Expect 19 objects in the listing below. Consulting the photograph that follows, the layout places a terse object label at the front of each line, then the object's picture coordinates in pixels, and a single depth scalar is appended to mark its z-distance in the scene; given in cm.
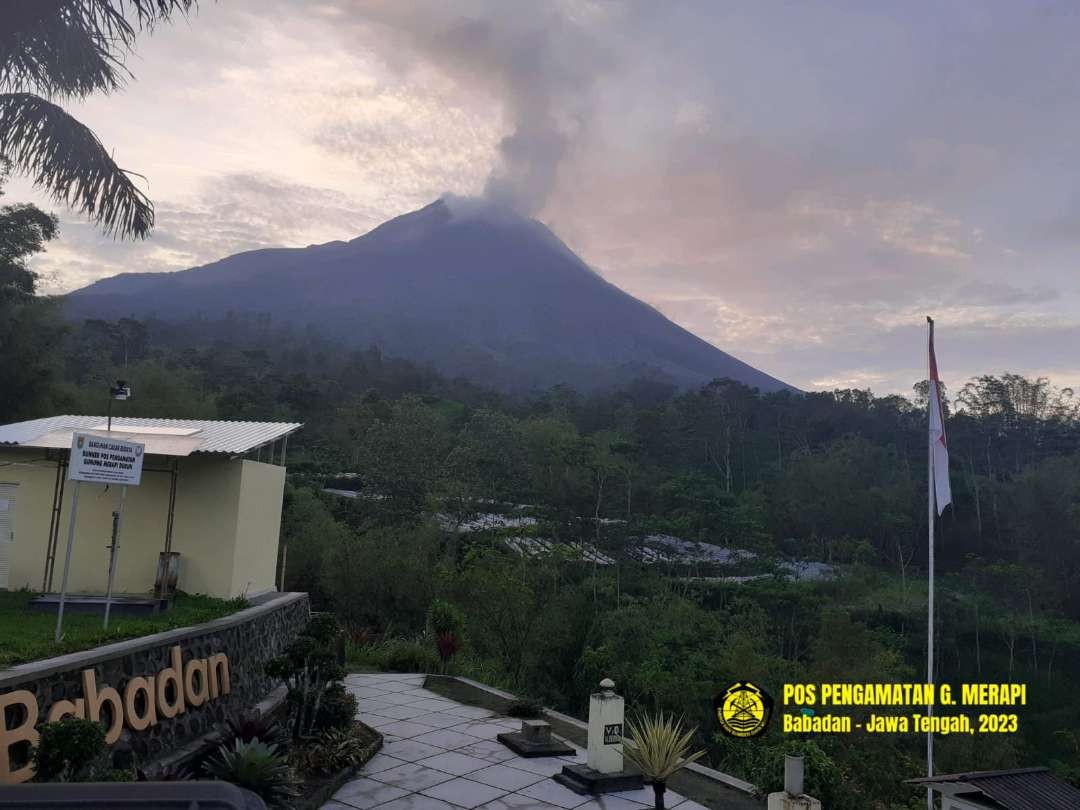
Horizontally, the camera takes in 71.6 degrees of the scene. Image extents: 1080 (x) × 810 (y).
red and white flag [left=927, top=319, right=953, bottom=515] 1295
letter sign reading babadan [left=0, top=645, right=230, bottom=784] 495
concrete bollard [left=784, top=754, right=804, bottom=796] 673
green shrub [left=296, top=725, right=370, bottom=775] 775
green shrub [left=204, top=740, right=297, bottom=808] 606
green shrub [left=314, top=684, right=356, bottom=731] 873
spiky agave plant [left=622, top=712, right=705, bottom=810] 752
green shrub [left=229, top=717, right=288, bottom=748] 685
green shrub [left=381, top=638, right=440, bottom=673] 1578
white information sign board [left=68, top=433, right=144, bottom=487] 683
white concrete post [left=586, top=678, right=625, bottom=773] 822
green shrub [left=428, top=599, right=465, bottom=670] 1566
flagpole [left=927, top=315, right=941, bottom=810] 1300
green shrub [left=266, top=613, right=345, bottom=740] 846
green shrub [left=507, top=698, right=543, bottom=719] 1143
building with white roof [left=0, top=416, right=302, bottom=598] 1055
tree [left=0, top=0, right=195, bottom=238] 591
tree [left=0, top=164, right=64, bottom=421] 2152
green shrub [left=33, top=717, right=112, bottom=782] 466
